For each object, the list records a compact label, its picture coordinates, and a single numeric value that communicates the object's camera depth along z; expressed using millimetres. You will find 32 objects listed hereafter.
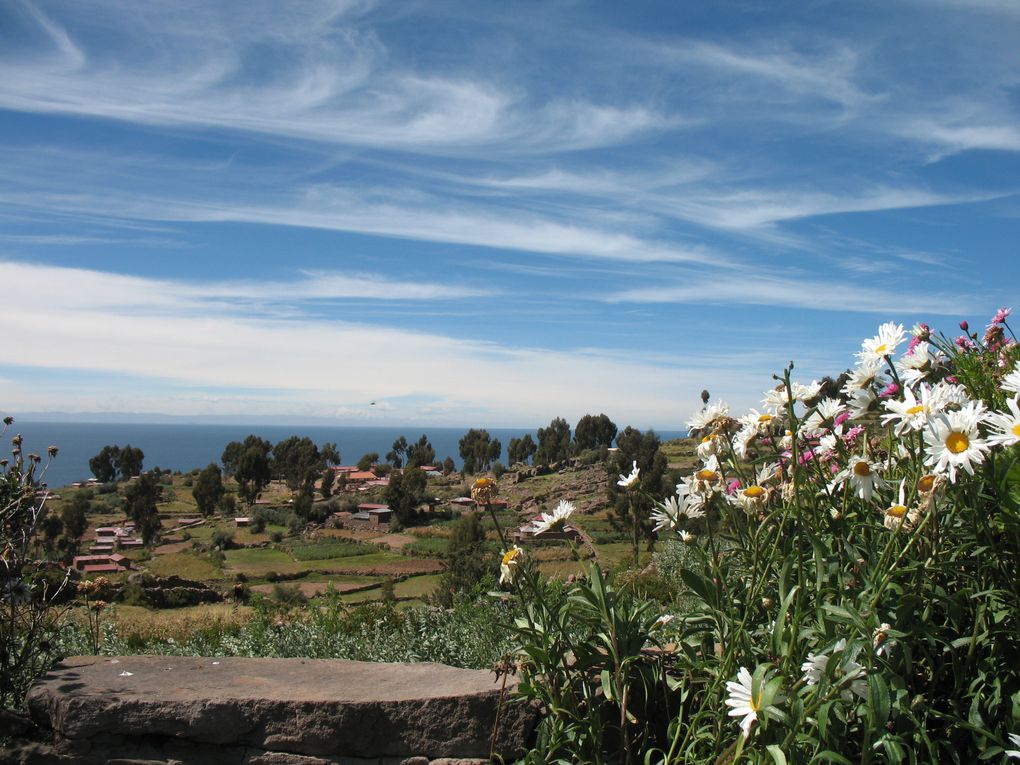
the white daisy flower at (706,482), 2648
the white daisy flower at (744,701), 1893
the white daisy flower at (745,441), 2730
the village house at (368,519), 59344
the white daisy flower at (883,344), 2432
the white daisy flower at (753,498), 2514
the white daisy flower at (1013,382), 1923
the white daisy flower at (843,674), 1868
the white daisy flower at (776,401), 2699
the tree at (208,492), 64756
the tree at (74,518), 47625
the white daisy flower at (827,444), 2795
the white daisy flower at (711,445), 2734
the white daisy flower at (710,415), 2766
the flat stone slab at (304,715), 3062
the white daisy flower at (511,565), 2504
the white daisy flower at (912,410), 1993
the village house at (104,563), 30492
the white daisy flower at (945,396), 2004
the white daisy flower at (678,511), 2809
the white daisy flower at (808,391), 2640
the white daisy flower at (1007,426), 1859
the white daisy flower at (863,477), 2326
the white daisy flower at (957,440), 1878
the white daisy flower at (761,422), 2711
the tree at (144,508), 52031
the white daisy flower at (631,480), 2866
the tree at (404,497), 60031
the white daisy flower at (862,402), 2561
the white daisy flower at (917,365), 2342
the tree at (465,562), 13527
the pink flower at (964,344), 3942
